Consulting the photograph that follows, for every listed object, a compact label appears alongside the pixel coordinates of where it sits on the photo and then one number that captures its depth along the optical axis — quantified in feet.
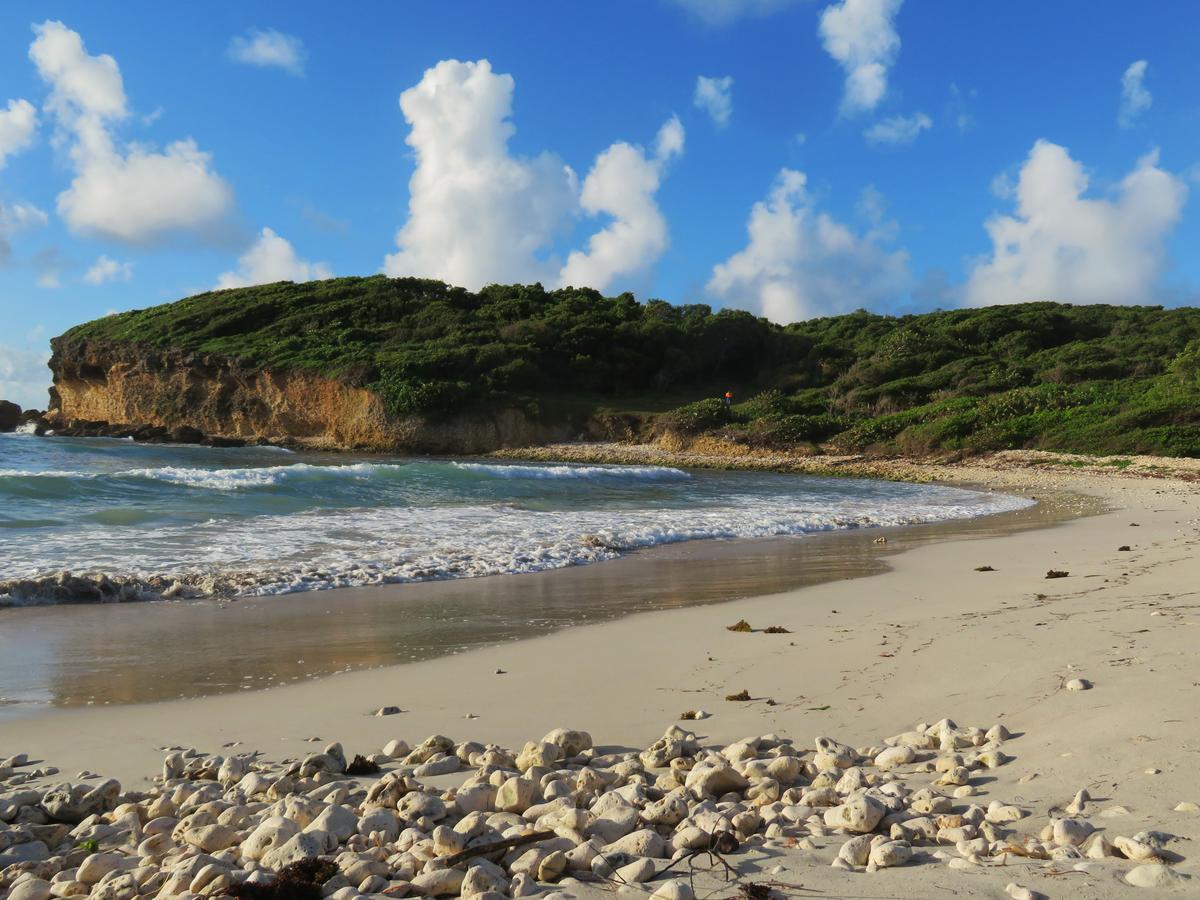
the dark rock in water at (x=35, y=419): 170.64
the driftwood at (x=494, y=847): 8.02
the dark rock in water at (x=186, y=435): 138.62
